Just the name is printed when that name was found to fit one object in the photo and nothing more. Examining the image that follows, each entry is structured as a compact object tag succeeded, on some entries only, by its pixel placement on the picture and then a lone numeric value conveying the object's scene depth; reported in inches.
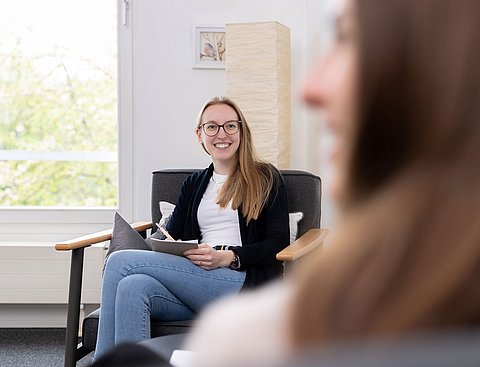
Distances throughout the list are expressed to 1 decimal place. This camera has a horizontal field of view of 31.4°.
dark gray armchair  116.3
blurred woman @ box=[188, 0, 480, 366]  14.9
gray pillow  129.1
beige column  155.1
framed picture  171.5
